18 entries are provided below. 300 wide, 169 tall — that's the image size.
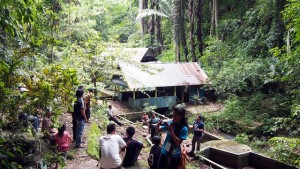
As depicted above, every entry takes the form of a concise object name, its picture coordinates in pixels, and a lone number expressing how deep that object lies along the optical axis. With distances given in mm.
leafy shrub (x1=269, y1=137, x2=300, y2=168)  10141
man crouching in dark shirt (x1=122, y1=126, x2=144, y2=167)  6188
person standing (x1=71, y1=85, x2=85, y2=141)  7393
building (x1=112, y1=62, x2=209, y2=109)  16781
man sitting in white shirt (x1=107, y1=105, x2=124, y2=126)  13422
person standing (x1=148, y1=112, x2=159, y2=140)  10496
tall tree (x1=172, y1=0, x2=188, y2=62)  20141
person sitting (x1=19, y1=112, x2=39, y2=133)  4345
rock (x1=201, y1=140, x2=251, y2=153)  10816
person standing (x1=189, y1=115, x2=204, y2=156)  9266
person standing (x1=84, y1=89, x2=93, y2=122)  8240
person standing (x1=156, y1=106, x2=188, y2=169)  4230
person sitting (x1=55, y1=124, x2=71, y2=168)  5598
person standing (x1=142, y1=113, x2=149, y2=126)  14018
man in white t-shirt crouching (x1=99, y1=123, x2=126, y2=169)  4727
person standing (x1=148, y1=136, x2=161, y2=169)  5548
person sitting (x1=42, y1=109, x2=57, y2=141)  4512
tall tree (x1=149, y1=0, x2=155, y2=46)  31758
